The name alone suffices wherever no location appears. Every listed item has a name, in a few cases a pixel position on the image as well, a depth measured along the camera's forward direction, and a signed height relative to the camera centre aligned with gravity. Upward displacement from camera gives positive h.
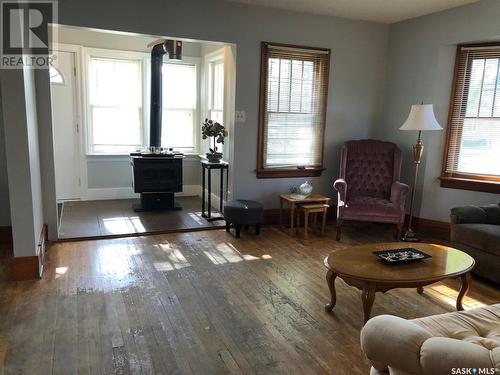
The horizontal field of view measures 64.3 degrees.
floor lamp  4.29 +0.02
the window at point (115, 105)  5.83 +0.09
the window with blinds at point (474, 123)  4.39 +0.01
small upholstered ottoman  4.48 -1.09
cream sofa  1.30 -0.78
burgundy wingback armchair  4.88 -0.60
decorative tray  2.66 -0.91
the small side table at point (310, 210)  4.61 -1.04
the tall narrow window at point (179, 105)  6.21 +0.13
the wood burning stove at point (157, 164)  5.42 -0.69
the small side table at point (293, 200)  4.65 -0.95
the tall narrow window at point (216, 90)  5.69 +0.36
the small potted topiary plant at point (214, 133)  5.10 -0.23
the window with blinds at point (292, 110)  4.85 +0.10
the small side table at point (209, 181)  5.00 -0.84
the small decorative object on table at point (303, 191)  4.76 -0.87
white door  5.55 -0.23
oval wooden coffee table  2.46 -0.94
